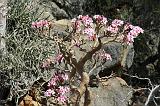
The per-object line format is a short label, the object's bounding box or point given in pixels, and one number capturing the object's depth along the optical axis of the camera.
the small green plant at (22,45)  6.86
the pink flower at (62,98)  4.66
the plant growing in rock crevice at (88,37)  4.46
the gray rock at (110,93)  7.37
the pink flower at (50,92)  4.75
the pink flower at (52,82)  4.80
